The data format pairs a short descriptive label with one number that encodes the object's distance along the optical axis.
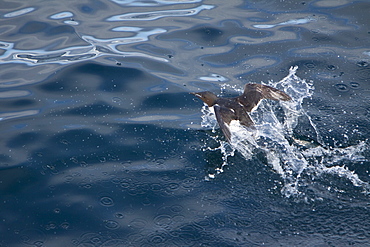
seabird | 12.21
